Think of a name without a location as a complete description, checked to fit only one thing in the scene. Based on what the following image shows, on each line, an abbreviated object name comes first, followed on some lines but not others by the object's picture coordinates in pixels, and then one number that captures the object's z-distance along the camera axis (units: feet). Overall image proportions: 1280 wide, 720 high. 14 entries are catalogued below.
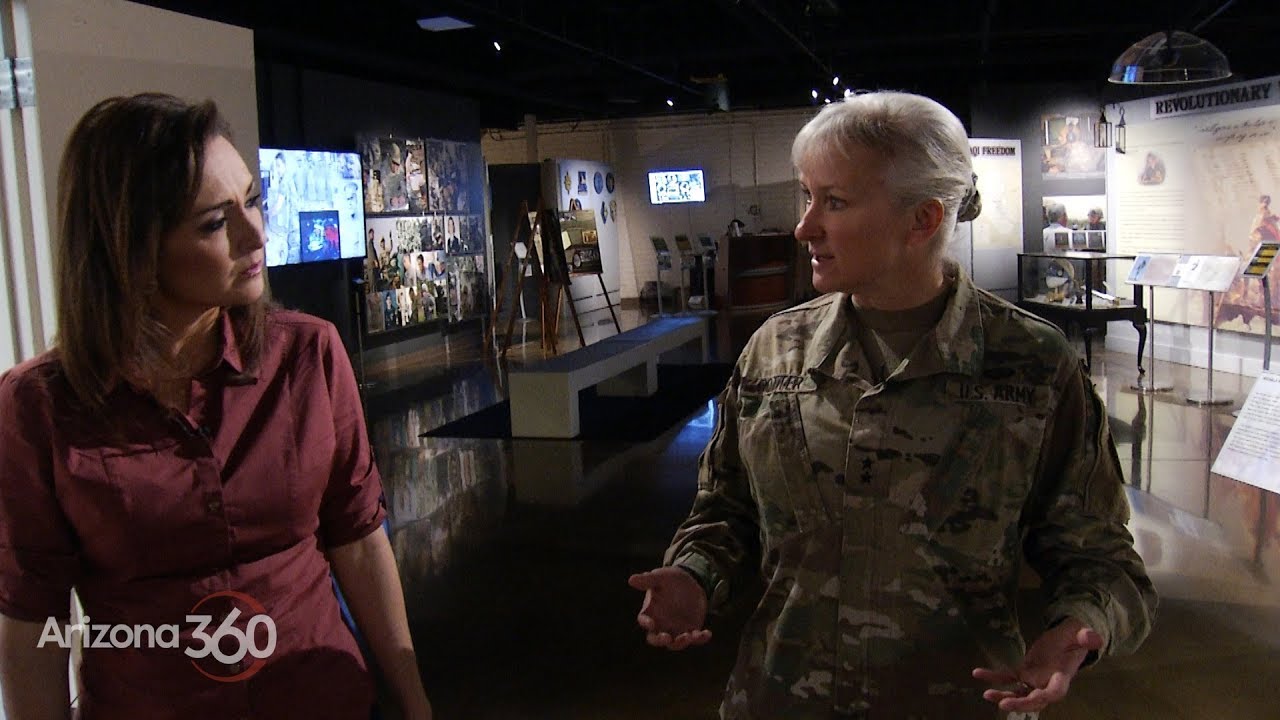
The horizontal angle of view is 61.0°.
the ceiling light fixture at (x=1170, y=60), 25.71
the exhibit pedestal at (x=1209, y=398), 29.17
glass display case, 33.04
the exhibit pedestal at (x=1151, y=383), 31.73
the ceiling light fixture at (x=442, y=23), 38.34
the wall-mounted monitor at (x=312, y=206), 35.09
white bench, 28.02
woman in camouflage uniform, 5.09
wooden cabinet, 61.46
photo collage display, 42.73
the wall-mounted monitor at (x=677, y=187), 73.82
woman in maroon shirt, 4.58
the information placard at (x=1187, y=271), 29.76
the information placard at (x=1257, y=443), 15.87
